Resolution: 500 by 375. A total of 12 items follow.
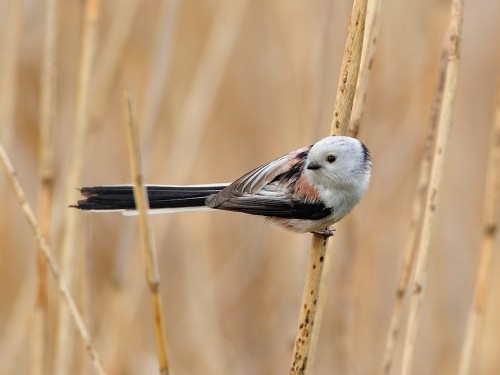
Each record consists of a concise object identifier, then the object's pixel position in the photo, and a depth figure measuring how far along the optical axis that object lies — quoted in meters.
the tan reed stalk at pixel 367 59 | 3.80
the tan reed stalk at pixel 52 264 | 3.78
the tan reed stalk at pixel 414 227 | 3.84
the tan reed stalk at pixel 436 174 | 3.80
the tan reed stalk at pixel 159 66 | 3.96
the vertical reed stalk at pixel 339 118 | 3.75
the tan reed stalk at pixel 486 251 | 3.85
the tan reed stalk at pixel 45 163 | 3.87
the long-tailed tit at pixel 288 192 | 3.77
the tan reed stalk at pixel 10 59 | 3.92
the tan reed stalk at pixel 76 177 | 3.87
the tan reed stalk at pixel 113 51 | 3.95
